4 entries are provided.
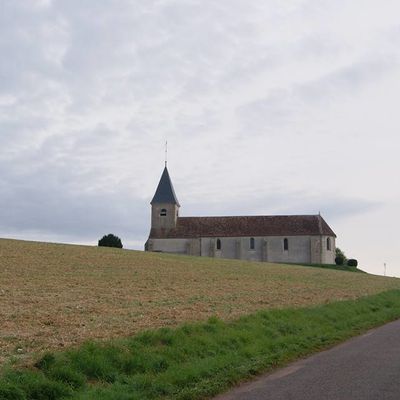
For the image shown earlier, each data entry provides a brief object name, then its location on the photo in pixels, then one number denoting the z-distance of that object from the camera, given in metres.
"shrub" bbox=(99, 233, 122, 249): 72.69
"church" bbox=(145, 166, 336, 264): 80.12
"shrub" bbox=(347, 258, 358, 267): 77.75
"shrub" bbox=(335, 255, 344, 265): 82.06
